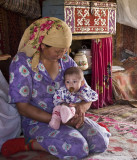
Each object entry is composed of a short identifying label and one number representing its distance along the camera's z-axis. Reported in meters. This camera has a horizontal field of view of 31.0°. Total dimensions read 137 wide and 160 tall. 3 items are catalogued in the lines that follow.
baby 1.90
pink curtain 3.53
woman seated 1.90
